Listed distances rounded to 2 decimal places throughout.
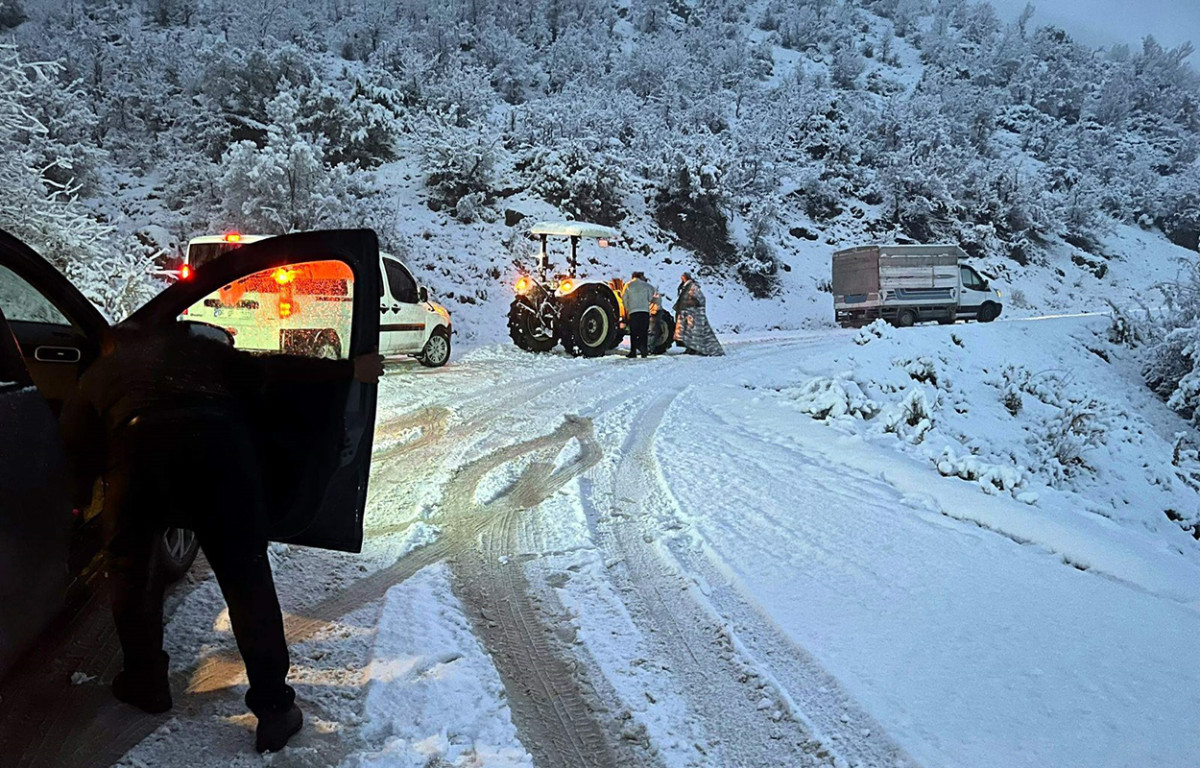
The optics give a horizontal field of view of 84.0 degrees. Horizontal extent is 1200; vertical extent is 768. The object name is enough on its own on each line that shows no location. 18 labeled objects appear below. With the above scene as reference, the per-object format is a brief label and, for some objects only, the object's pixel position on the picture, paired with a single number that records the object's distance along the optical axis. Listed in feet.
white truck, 64.18
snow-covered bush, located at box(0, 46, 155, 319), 29.40
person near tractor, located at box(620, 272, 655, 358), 41.04
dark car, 6.32
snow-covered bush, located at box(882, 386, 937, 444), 24.70
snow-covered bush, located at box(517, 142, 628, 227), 73.36
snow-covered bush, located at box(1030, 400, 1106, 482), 28.07
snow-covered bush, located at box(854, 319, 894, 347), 37.14
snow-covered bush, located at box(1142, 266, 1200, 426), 34.47
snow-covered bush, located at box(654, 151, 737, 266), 78.74
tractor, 41.91
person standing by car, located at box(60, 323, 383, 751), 6.69
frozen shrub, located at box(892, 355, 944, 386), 33.14
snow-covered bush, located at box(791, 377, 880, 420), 25.07
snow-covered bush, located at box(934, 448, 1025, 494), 17.88
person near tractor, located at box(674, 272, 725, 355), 44.32
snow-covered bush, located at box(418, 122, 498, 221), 67.92
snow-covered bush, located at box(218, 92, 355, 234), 48.67
